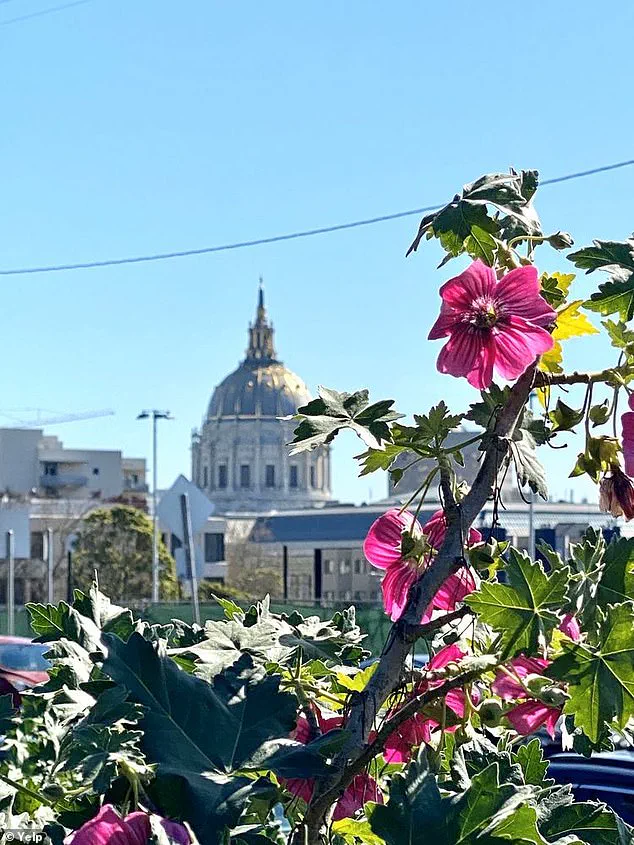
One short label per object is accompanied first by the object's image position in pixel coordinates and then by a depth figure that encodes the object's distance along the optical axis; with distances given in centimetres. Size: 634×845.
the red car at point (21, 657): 990
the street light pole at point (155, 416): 3812
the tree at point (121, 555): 3812
